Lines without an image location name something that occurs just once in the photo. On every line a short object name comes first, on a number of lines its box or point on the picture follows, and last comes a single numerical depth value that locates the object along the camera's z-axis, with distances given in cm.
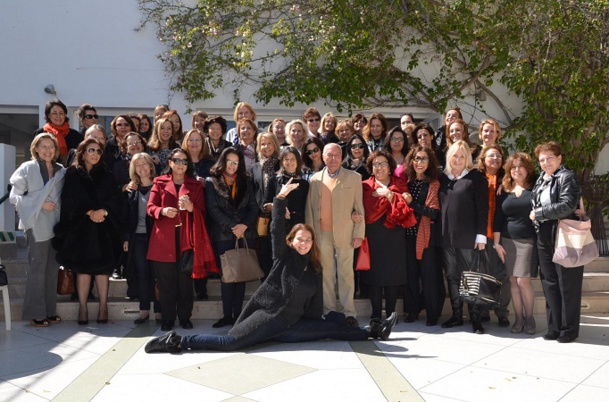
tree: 951
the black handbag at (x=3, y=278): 572
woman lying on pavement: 495
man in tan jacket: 591
